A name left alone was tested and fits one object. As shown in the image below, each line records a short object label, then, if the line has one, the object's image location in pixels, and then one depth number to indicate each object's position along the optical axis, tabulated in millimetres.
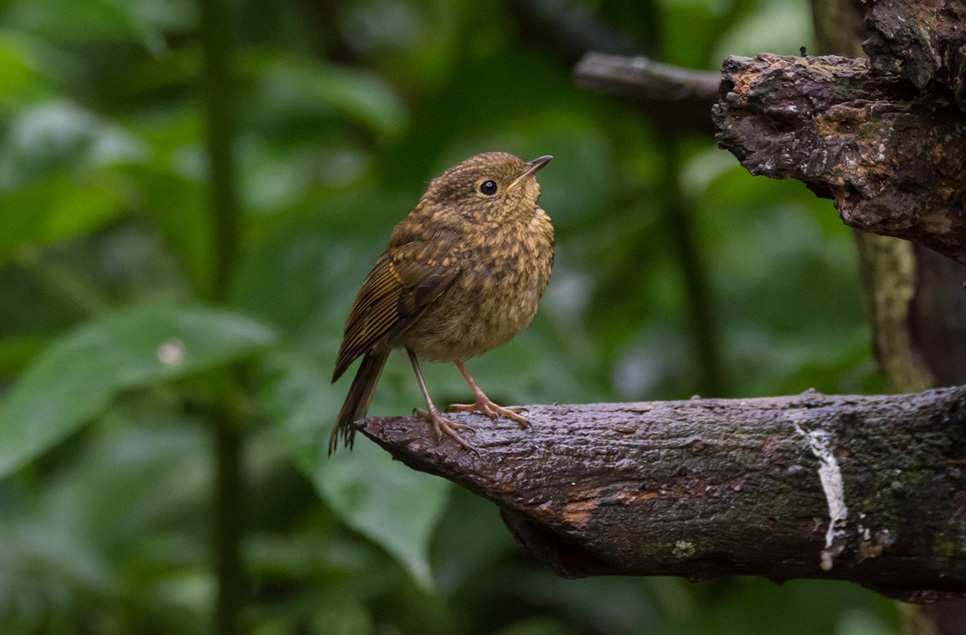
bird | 5000
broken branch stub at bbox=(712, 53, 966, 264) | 3387
